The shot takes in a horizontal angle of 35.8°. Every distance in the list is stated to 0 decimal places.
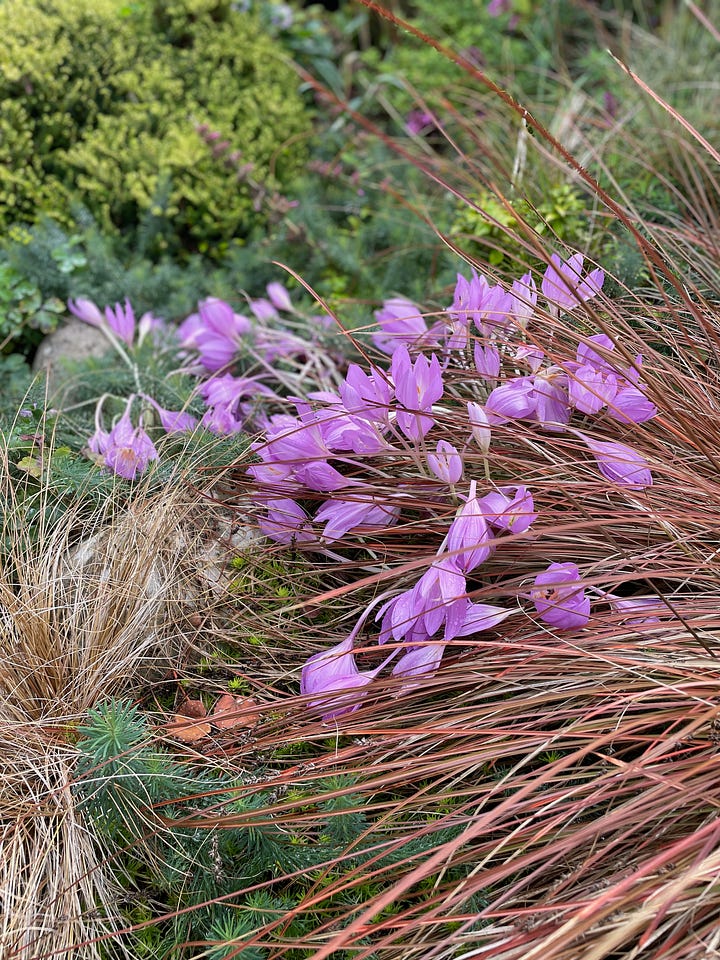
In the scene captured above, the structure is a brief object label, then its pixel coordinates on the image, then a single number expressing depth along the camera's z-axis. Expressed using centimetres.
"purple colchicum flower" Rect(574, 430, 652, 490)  71
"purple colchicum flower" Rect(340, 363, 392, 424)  72
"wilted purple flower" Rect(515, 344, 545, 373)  76
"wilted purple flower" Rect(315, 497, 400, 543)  73
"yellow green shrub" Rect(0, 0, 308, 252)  118
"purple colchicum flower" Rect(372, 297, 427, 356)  87
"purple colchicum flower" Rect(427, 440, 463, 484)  70
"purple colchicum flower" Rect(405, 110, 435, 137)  152
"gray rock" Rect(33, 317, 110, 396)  109
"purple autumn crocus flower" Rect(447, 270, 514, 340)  78
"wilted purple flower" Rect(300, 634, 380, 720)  68
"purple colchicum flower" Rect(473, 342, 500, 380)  76
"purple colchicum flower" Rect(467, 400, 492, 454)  70
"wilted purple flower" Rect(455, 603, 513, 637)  69
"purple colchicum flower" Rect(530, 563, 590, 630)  67
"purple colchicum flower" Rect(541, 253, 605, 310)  75
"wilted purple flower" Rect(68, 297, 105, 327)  102
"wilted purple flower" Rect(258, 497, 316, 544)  77
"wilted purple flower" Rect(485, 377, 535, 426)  74
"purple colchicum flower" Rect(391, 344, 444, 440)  70
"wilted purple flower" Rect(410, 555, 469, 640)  67
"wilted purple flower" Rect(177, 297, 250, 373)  97
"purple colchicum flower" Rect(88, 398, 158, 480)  82
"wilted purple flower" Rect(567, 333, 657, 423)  73
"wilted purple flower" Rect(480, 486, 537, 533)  68
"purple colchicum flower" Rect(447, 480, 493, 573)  67
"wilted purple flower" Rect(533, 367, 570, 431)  75
